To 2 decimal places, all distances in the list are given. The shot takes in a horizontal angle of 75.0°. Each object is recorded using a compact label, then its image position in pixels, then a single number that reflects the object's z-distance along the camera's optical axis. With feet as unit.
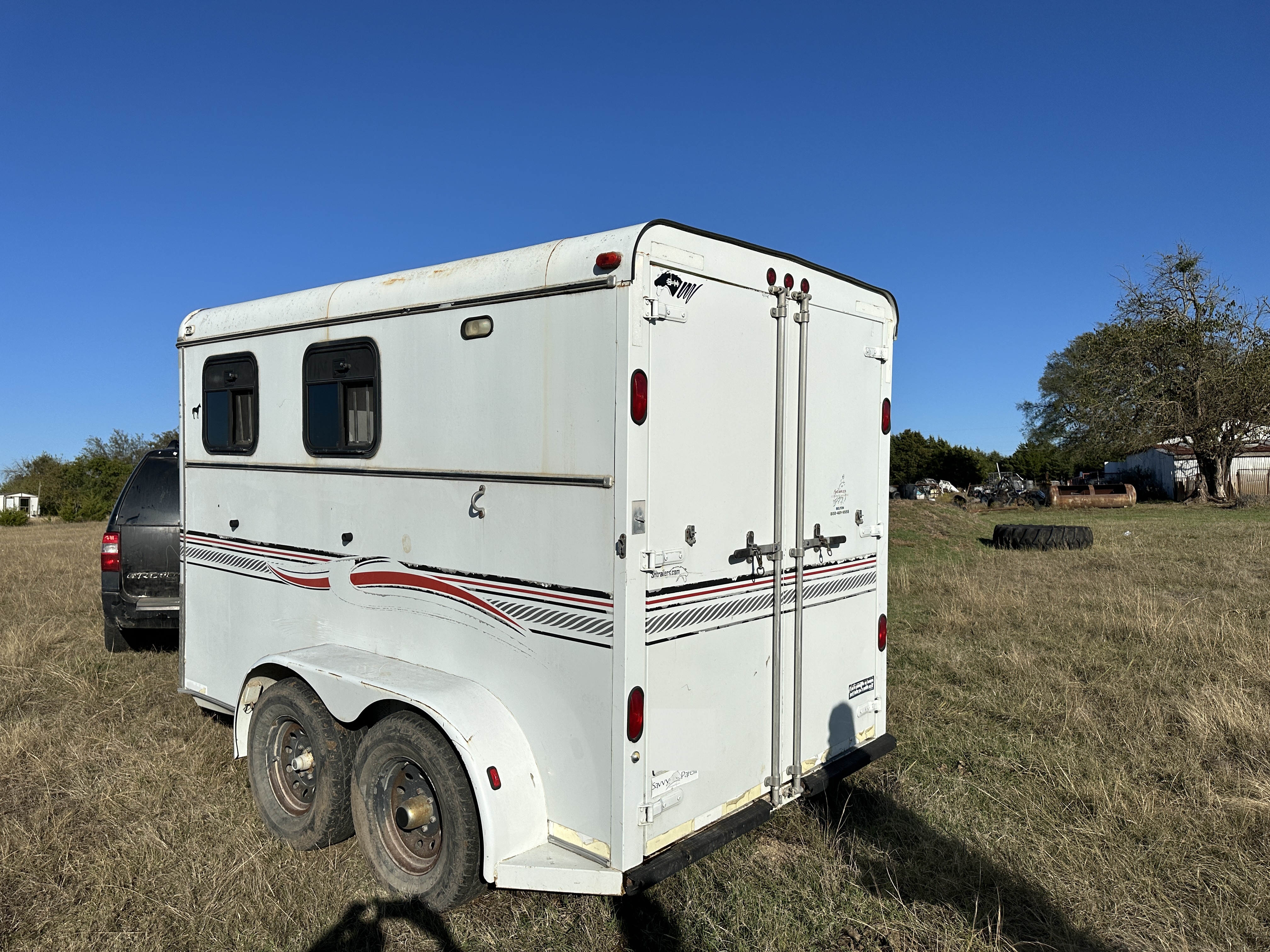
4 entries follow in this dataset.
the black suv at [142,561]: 22.58
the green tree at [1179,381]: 98.68
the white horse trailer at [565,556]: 10.36
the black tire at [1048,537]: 48.67
